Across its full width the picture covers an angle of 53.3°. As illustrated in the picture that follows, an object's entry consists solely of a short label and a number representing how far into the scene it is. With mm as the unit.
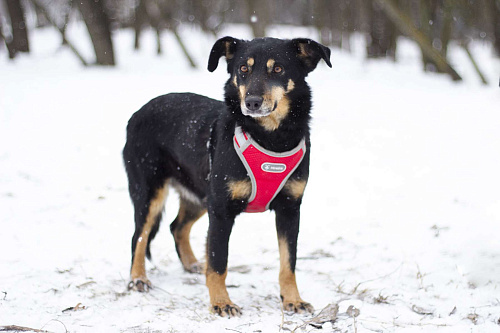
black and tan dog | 3809
